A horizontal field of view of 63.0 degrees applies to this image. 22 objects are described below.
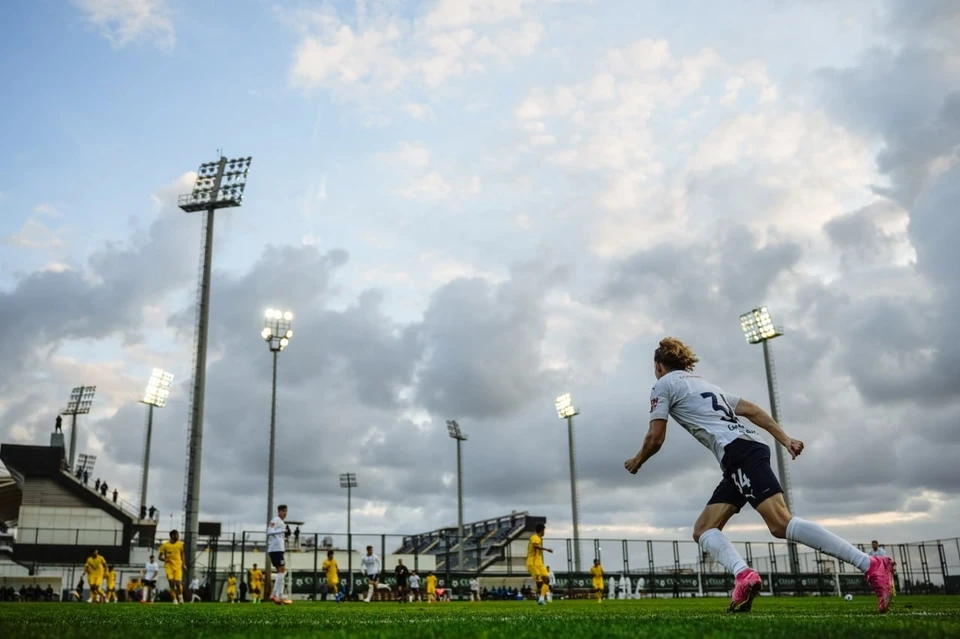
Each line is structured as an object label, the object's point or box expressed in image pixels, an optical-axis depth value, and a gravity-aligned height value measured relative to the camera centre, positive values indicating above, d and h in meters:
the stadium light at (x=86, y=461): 92.03 +8.79
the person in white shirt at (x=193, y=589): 29.14 -1.95
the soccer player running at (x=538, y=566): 19.48 -0.95
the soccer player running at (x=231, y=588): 33.94 -2.25
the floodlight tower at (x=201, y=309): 28.19 +8.57
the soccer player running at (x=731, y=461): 6.24 +0.49
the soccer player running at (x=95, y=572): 25.42 -1.09
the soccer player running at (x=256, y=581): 32.54 -1.89
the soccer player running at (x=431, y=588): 32.47 -2.34
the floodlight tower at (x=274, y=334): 31.85 +8.67
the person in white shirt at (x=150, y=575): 28.59 -1.42
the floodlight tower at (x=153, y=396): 57.56 +10.43
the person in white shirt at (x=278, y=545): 18.67 -0.27
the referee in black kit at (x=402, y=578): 28.01 -1.72
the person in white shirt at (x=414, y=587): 33.53 -2.37
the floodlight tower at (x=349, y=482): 70.81 +4.42
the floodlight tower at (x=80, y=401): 76.44 +13.04
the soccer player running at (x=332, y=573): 27.38 -1.38
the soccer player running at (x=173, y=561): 21.72 -0.67
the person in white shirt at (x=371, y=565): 28.10 -1.20
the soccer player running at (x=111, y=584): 31.47 -1.83
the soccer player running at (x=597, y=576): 30.92 -1.96
